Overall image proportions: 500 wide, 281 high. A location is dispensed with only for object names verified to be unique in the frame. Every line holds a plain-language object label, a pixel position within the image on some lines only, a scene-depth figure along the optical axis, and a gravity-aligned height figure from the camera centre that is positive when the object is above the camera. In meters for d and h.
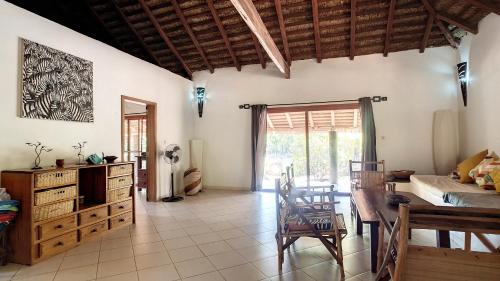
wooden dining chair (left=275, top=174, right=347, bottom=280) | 2.27 -0.74
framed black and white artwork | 2.91 +0.80
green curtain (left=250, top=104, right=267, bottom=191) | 5.98 +0.04
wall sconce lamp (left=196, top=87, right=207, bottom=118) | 6.42 +1.24
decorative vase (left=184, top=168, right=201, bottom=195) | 5.75 -0.79
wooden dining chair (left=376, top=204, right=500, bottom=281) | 1.29 -0.61
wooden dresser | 2.53 -0.68
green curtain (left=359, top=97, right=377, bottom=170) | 5.26 +0.24
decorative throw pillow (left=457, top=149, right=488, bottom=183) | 3.68 -0.33
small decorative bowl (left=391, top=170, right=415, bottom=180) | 4.83 -0.58
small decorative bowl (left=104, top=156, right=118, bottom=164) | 3.57 -0.16
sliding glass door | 5.64 +0.05
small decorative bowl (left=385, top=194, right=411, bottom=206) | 2.46 -0.55
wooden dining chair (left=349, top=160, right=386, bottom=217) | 3.77 -0.55
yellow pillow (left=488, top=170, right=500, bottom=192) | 2.91 -0.41
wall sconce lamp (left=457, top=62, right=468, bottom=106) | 4.51 +1.16
